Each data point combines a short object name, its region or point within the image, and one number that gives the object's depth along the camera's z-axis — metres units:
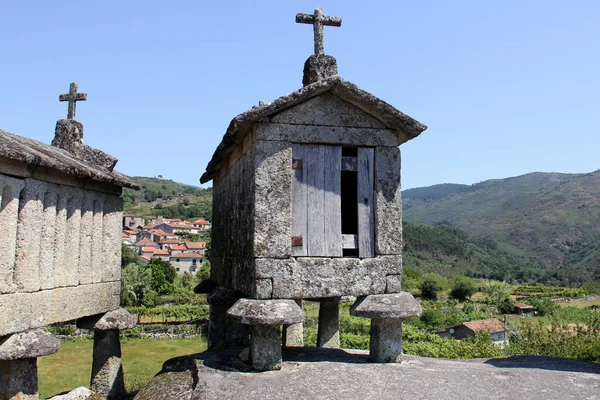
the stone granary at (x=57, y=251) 5.53
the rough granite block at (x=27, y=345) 5.43
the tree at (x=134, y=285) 40.03
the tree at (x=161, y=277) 46.41
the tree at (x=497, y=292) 52.82
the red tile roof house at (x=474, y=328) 30.28
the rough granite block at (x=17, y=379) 5.57
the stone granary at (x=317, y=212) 5.57
